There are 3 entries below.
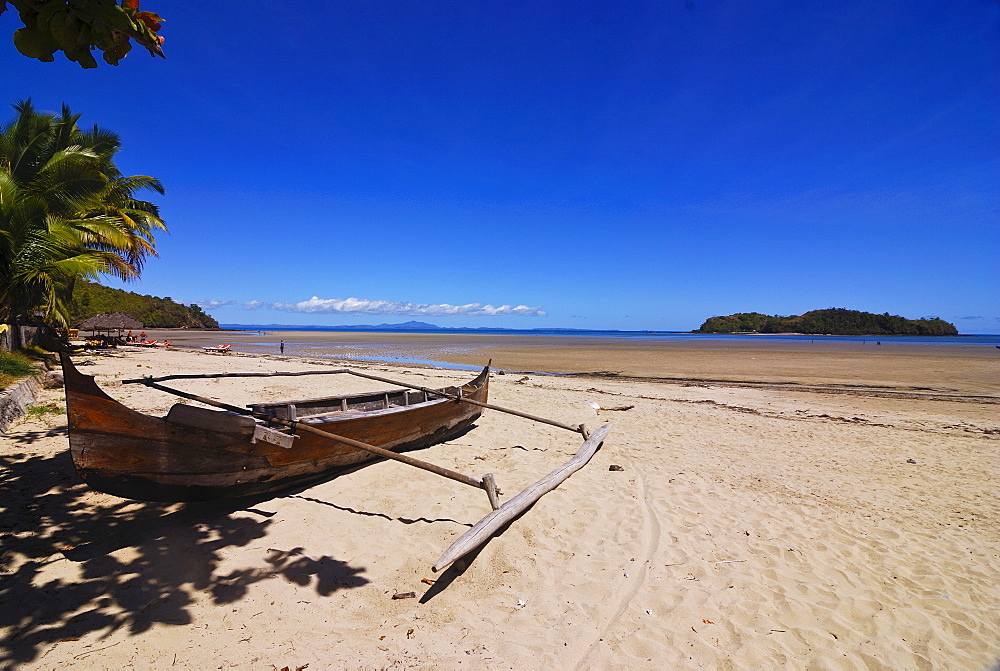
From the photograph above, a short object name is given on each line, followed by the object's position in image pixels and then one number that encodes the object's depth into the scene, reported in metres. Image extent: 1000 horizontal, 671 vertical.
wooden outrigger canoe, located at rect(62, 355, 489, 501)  3.34
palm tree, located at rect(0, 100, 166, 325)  7.79
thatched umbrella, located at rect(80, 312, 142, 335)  22.33
